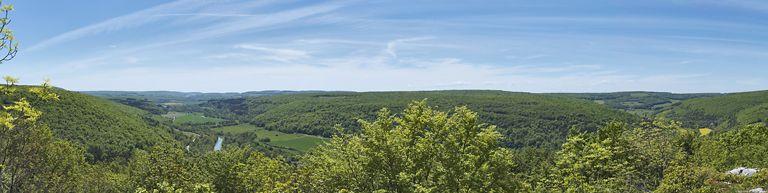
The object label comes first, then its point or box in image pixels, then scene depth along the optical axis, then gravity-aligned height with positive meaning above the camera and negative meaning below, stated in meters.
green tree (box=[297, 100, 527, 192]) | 23.20 -3.57
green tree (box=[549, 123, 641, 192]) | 23.12 -4.33
